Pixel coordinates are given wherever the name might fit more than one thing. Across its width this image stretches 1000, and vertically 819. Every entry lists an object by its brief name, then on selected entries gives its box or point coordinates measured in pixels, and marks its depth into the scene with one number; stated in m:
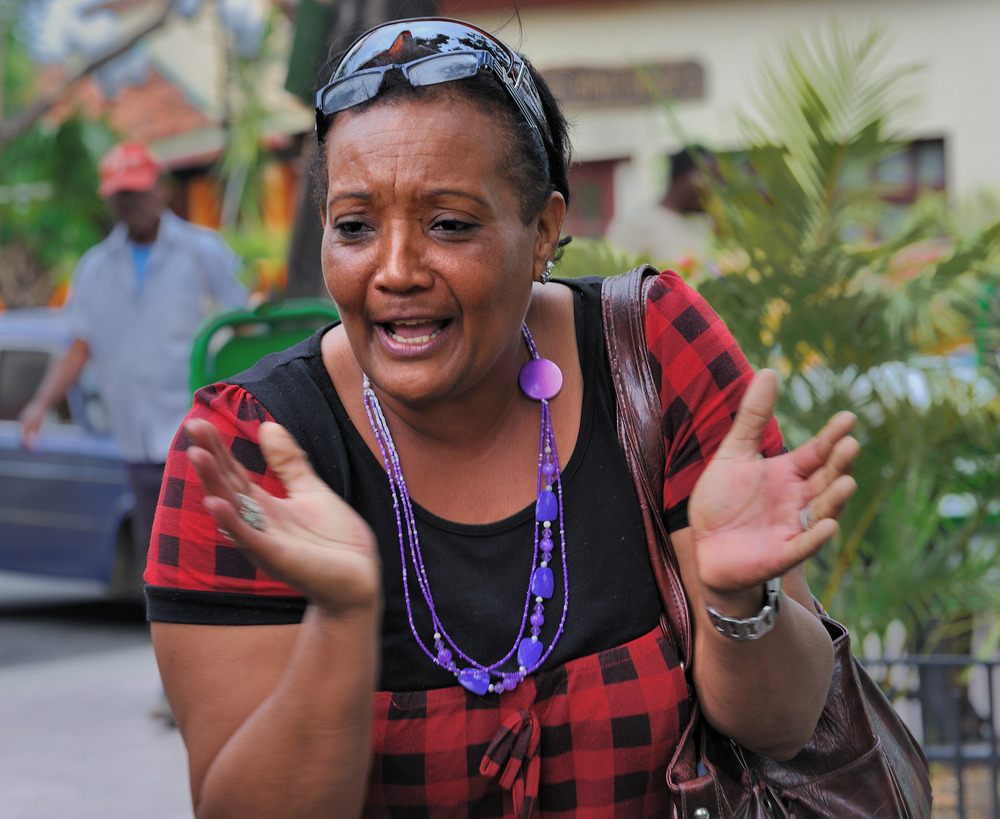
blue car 6.50
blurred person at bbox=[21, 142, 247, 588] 5.25
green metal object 3.47
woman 1.65
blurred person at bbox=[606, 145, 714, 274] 4.90
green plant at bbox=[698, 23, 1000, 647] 3.57
